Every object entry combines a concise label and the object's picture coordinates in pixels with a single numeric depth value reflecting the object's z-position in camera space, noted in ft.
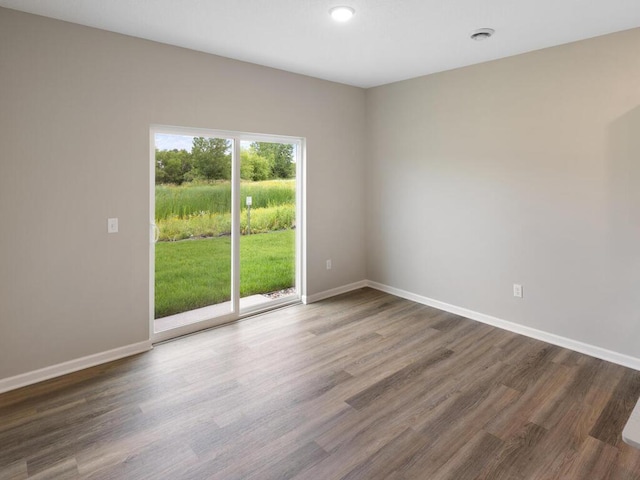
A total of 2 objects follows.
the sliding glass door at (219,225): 11.32
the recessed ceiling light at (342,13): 8.40
